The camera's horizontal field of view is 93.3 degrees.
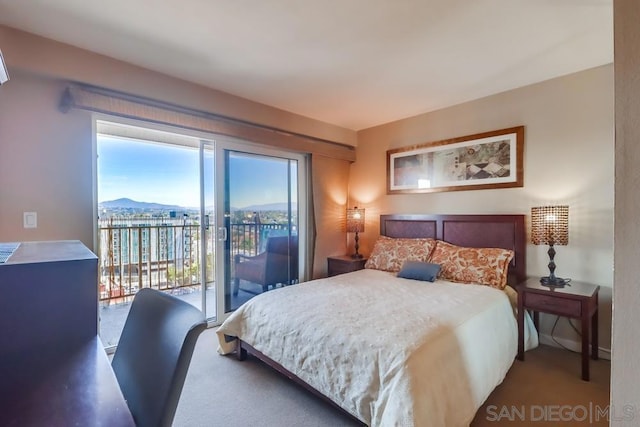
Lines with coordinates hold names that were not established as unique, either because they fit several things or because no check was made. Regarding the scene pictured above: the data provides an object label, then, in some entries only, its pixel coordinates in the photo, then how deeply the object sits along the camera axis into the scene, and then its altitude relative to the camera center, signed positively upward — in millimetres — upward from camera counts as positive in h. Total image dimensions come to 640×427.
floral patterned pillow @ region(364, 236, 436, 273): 3293 -465
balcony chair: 3422 -639
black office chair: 858 -462
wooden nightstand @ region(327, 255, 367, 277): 3766 -675
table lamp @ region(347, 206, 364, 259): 4023 -139
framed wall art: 3002 +525
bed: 1474 -759
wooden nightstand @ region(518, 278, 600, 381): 2156 -707
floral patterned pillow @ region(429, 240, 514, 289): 2711 -512
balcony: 3410 -637
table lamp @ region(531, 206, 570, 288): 2535 -169
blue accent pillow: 2875 -584
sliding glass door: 3152 -59
